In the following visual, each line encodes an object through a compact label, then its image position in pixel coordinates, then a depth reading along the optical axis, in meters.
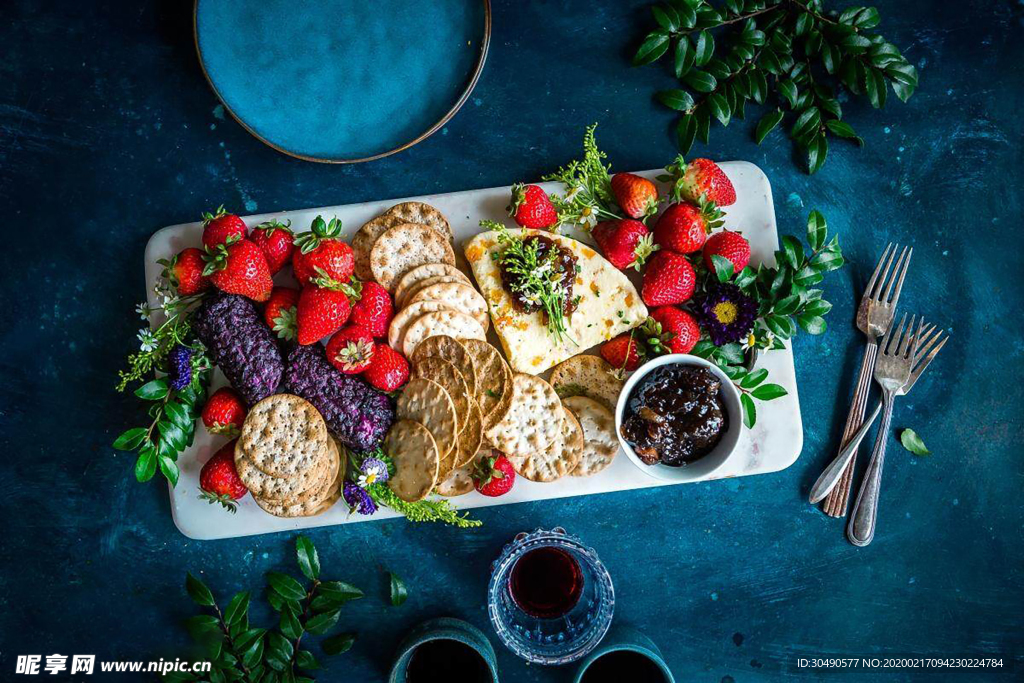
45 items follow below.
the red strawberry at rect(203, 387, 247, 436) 0.68
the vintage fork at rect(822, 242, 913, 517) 0.72
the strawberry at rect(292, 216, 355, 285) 0.67
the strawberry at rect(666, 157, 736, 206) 0.68
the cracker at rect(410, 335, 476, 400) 0.67
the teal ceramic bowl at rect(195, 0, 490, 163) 0.70
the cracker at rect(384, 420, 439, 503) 0.66
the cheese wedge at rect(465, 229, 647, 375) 0.69
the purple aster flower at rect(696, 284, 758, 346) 0.67
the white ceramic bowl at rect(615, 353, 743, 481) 0.65
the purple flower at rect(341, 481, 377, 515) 0.68
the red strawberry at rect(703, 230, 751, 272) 0.68
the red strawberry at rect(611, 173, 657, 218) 0.68
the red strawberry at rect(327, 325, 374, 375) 0.66
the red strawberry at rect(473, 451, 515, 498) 0.68
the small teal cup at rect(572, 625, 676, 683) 0.67
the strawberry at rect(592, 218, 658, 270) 0.68
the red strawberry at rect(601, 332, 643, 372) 0.68
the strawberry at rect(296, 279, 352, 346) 0.65
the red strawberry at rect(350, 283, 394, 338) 0.68
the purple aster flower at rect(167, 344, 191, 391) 0.67
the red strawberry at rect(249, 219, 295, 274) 0.68
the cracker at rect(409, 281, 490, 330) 0.68
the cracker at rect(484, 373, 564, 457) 0.68
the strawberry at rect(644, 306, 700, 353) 0.67
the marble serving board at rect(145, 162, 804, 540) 0.70
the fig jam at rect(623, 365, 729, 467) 0.65
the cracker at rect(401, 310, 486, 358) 0.67
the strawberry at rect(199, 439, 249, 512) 0.68
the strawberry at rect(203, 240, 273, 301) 0.66
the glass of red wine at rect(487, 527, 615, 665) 0.67
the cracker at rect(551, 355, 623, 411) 0.69
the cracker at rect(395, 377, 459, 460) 0.66
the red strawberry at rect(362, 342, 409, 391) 0.67
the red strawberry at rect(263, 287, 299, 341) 0.68
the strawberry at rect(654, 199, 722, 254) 0.67
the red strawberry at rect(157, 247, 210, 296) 0.67
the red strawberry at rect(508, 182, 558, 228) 0.68
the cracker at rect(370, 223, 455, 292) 0.69
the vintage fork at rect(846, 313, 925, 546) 0.72
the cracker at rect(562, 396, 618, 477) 0.69
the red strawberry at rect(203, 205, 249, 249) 0.68
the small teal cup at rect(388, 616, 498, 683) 0.67
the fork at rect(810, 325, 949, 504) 0.71
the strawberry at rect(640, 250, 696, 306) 0.67
